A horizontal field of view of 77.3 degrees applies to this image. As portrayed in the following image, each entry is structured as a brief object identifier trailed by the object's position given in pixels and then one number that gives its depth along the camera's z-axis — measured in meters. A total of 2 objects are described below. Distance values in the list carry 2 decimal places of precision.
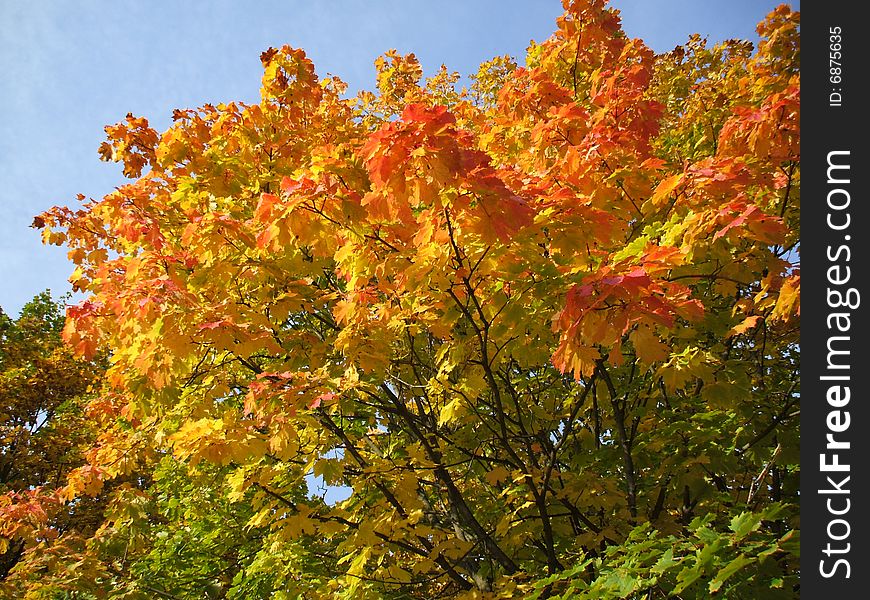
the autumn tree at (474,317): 2.73
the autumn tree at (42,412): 13.59
